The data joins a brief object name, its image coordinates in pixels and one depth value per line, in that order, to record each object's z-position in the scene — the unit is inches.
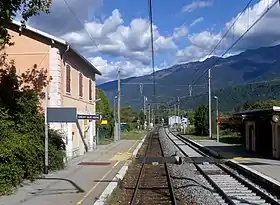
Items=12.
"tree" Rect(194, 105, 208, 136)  1833.8
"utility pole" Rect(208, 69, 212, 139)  1413.1
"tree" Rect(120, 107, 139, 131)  2686.2
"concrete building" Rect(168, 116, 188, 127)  2521.7
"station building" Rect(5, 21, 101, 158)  622.0
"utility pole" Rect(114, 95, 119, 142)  1399.8
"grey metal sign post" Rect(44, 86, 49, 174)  490.5
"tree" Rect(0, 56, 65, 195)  389.6
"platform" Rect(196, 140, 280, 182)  534.2
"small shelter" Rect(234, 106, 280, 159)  709.9
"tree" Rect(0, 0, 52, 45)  391.9
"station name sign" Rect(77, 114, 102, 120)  657.0
